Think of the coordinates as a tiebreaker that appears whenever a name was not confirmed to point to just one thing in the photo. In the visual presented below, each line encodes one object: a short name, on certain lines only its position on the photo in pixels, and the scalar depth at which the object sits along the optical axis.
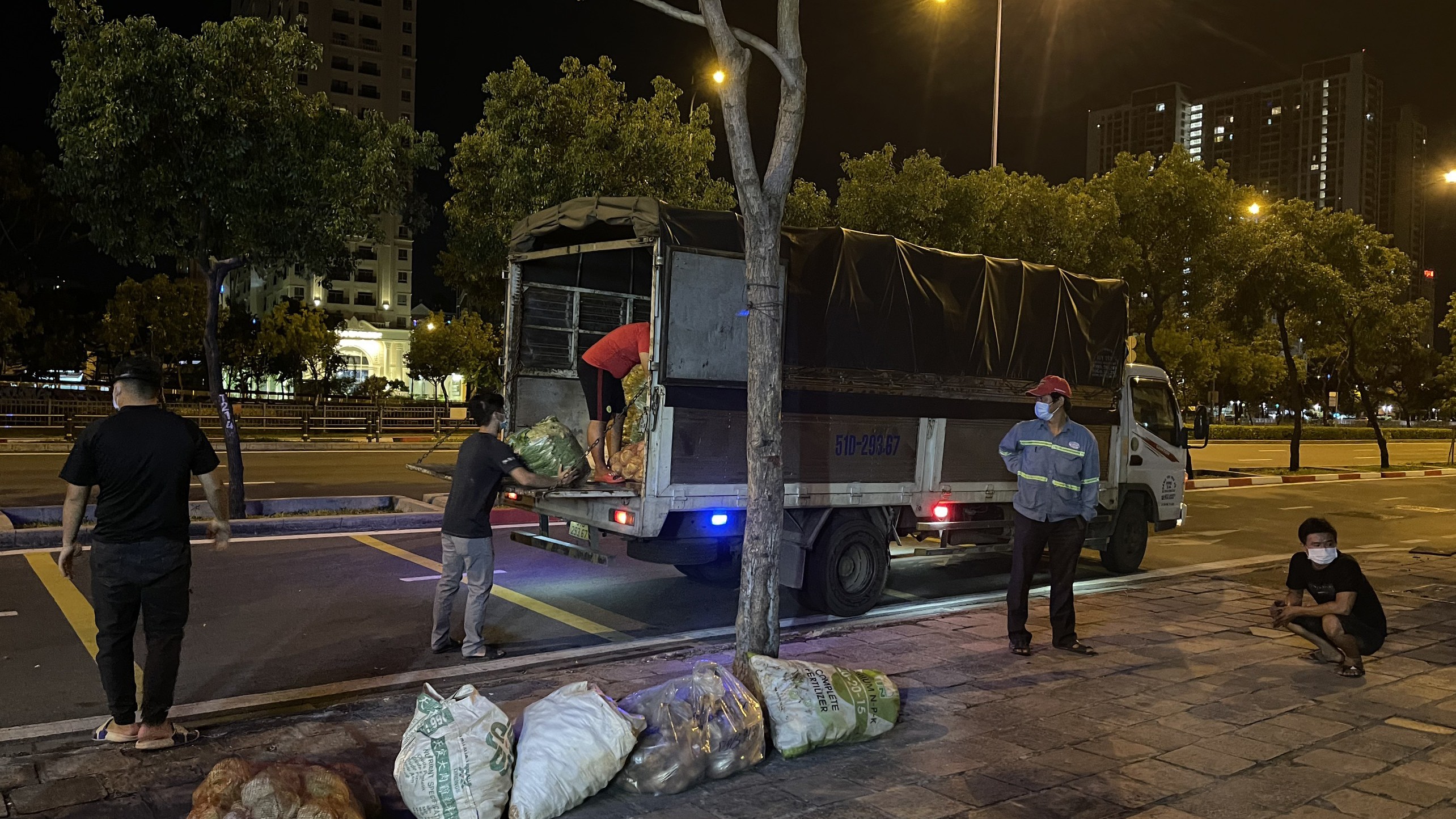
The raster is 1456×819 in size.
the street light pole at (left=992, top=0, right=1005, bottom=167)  20.08
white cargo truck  7.05
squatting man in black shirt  6.41
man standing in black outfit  4.52
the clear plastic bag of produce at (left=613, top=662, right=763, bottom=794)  4.31
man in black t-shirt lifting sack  6.29
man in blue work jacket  6.66
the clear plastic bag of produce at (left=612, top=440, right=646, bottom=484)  7.32
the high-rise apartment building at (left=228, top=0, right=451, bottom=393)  85.25
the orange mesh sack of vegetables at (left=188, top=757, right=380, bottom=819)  3.53
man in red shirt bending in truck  7.97
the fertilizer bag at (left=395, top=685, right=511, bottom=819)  3.87
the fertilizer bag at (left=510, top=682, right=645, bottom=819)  3.98
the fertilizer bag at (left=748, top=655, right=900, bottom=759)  4.71
